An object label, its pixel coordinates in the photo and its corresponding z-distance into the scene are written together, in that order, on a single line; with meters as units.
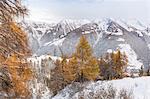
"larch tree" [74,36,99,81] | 23.17
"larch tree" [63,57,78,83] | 23.59
